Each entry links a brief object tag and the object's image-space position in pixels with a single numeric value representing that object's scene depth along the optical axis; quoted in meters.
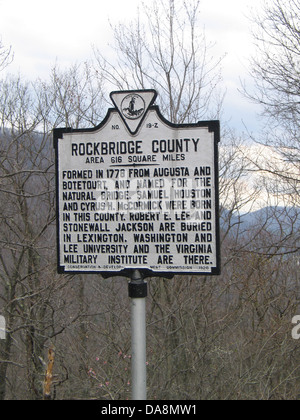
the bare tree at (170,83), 14.22
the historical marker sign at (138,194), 3.52
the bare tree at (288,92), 12.25
